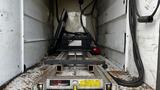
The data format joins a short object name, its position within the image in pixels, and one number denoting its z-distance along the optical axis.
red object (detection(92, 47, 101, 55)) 3.63
